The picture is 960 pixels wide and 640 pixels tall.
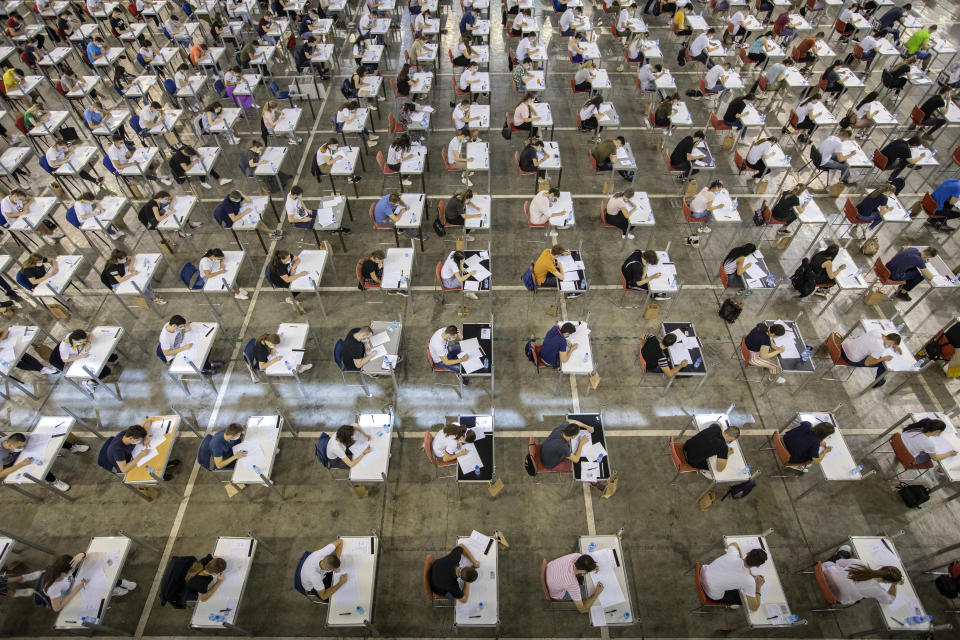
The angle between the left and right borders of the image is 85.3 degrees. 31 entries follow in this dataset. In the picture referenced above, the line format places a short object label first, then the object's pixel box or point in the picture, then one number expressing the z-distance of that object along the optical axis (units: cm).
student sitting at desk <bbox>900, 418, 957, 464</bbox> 718
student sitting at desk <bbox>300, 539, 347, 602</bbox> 617
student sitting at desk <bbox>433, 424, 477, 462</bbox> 711
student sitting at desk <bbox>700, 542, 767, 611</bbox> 607
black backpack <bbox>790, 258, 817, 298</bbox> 937
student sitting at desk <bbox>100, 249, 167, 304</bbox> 935
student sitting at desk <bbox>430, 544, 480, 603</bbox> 605
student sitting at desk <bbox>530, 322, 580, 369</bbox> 808
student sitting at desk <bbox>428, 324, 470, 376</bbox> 816
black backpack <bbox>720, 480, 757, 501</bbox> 736
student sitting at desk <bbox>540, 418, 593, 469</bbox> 702
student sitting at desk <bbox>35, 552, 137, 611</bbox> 626
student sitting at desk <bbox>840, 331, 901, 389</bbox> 812
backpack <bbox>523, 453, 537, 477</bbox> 778
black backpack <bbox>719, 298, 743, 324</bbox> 959
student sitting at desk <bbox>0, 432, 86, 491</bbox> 729
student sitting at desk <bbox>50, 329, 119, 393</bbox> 830
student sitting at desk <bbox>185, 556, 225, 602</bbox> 616
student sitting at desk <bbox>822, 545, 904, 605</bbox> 607
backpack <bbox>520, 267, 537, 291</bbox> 948
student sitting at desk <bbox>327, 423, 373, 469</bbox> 696
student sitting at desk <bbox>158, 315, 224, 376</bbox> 836
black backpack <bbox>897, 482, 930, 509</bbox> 762
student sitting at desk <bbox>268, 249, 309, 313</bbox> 923
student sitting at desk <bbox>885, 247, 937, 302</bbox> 924
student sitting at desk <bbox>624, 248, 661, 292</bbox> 903
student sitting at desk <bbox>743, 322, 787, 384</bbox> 828
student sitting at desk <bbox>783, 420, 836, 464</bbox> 706
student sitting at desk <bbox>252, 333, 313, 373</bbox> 809
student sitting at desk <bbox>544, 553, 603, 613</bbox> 597
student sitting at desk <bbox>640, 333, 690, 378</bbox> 820
